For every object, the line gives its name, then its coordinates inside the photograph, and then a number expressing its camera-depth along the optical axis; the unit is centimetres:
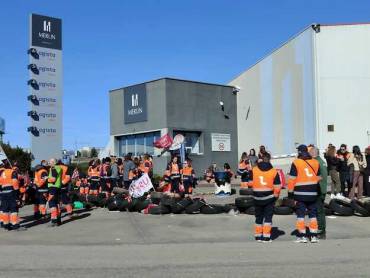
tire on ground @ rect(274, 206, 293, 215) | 1560
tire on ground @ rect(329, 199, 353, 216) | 1526
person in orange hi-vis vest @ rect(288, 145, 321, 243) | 1179
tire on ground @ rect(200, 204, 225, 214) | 1619
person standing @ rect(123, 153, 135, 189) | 2258
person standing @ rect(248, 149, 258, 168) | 2210
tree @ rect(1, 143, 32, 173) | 3626
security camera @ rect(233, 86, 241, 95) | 4155
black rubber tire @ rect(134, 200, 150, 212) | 1736
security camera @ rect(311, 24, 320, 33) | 3084
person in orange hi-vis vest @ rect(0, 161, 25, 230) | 1471
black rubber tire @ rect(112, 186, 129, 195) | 2038
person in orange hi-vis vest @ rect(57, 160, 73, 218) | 1559
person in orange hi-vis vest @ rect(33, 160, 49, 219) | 1602
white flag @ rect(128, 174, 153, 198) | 1806
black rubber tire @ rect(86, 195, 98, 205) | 1972
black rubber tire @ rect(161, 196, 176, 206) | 1656
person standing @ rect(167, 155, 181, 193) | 2163
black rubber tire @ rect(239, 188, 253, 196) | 2061
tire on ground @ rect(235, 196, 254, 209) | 1590
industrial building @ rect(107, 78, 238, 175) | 3784
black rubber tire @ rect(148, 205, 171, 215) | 1659
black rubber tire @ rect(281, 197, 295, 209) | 1563
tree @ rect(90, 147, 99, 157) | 9366
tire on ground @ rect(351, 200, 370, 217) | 1521
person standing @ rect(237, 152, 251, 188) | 2196
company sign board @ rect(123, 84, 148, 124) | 3919
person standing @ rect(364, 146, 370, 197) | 1808
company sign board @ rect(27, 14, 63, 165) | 2466
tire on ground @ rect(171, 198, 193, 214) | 1642
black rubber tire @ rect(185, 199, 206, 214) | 1628
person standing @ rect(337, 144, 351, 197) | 1850
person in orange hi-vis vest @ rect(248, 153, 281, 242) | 1202
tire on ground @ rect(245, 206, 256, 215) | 1571
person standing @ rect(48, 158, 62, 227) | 1508
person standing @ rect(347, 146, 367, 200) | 1823
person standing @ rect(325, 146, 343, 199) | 1808
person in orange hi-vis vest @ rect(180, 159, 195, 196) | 2188
